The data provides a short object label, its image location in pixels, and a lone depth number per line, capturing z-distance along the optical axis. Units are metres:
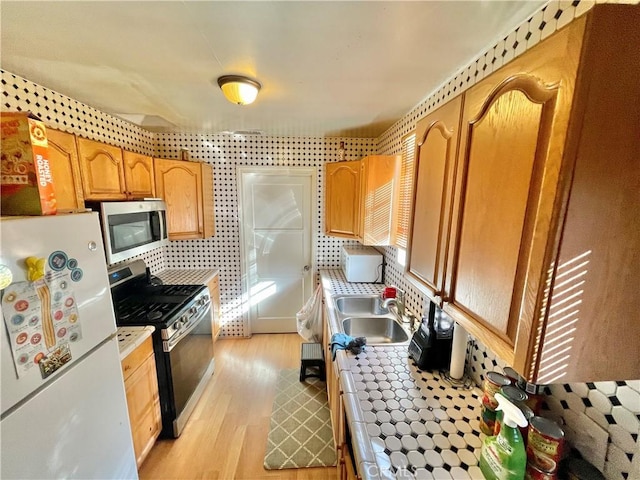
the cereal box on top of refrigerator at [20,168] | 0.87
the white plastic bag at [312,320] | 2.63
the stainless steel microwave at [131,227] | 1.63
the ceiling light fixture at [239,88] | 1.38
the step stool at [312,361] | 2.34
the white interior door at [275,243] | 2.92
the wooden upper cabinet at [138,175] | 1.99
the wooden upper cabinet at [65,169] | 1.42
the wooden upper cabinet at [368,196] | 2.02
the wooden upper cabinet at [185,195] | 2.35
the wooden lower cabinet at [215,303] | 2.67
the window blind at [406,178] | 1.28
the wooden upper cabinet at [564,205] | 0.47
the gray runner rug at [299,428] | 1.70
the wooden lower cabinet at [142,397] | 1.51
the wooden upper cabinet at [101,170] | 1.61
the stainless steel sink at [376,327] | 1.80
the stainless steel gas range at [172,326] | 1.76
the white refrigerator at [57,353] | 0.77
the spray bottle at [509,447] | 0.73
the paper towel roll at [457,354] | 1.19
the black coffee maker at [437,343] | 1.29
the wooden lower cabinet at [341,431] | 1.12
